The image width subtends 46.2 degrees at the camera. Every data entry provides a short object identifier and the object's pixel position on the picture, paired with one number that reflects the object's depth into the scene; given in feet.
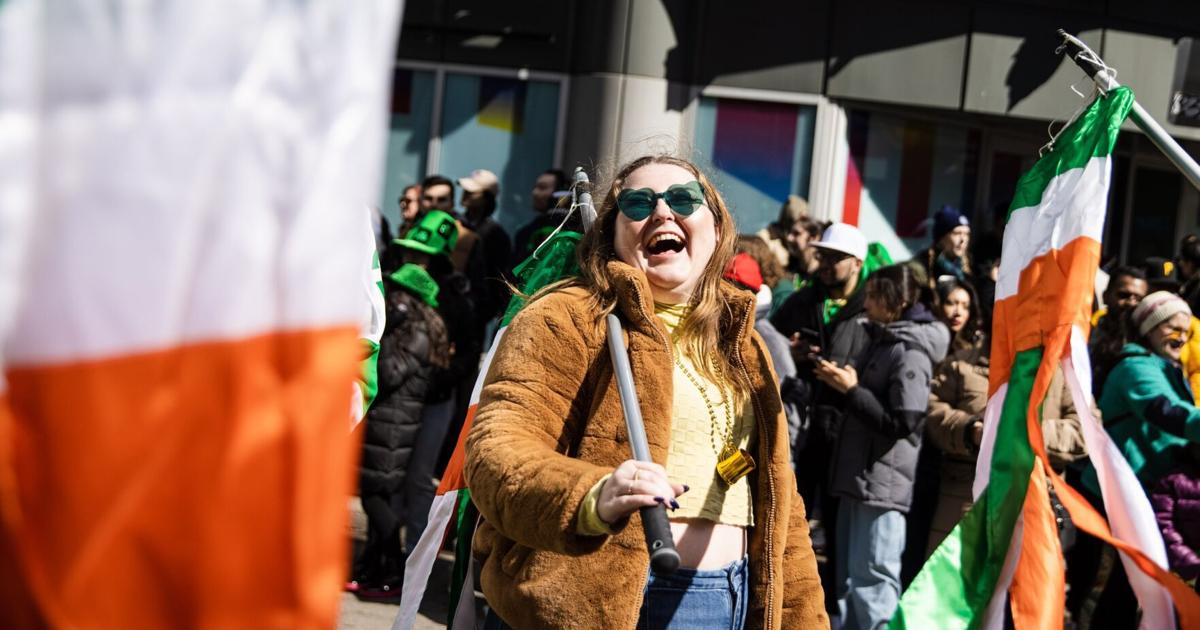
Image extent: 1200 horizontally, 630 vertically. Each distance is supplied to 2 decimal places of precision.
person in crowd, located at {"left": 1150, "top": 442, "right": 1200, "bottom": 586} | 19.15
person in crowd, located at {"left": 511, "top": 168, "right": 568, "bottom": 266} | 28.48
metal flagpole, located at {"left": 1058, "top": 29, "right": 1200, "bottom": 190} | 12.44
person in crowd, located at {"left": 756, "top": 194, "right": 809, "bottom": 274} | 29.93
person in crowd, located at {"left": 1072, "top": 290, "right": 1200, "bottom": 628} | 19.39
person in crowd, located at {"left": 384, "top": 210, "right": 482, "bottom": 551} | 23.35
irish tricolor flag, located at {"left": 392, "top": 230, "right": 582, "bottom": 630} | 11.07
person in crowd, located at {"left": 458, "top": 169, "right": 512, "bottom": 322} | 29.52
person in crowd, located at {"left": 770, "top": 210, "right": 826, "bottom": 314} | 28.64
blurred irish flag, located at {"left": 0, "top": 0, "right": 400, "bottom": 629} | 3.48
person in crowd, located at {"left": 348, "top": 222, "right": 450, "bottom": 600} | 22.39
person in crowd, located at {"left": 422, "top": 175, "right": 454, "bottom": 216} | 30.99
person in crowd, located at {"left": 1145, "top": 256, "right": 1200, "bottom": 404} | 22.36
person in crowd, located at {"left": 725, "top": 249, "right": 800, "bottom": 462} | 20.65
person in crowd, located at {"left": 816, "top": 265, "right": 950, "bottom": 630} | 19.83
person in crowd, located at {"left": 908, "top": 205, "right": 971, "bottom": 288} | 28.22
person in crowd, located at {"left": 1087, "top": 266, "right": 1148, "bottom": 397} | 21.16
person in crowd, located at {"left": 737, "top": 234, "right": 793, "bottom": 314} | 23.63
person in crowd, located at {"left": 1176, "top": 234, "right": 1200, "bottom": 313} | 29.48
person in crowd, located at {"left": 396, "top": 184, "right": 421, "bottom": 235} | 32.50
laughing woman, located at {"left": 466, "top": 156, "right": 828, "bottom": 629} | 8.00
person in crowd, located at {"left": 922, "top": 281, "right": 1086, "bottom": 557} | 19.77
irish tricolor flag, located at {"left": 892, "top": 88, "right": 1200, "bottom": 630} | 12.12
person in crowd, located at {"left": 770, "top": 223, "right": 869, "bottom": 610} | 21.34
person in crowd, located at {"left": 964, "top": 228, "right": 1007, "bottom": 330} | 25.68
